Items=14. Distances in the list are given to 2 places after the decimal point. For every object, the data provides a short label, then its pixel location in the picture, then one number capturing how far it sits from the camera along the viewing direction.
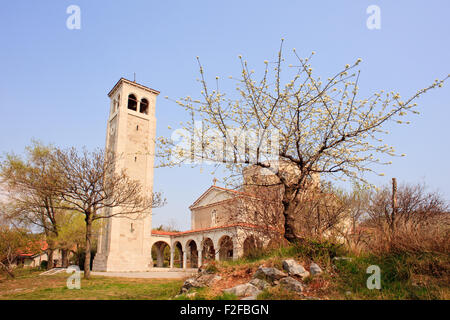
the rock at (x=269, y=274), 6.82
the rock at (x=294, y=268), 6.81
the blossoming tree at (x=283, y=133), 8.01
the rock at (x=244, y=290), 6.47
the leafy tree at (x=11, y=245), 18.72
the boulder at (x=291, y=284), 6.26
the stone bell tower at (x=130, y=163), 28.03
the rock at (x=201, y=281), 7.75
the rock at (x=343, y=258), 7.10
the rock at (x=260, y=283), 6.65
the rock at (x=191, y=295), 6.77
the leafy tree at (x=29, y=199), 23.41
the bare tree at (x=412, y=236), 6.40
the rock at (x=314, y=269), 6.76
